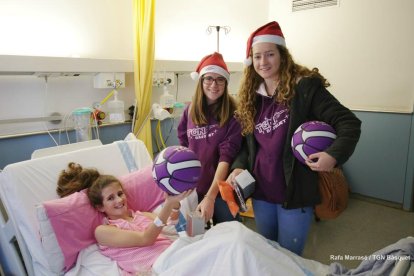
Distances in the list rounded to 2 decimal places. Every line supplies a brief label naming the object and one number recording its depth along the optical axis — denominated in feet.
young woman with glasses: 5.43
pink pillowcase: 4.78
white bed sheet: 3.54
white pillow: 4.67
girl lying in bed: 4.71
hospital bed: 3.67
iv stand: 11.09
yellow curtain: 7.90
